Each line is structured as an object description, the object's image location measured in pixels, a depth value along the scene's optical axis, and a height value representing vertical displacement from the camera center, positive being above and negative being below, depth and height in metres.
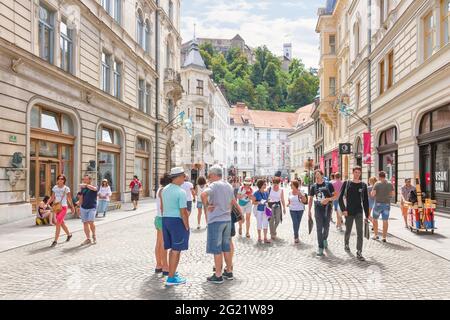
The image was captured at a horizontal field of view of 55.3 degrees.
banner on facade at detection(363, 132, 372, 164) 24.67 +1.81
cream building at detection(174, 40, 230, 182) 52.22 +8.22
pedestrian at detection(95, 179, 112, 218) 17.12 -0.87
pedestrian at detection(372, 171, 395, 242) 10.68 -0.67
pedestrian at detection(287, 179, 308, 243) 10.34 -0.74
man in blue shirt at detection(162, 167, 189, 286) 6.21 -0.66
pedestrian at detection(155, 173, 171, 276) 7.10 -1.13
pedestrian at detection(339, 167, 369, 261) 8.68 -0.56
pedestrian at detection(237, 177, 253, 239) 12.06 -0.66
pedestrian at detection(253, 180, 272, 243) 10.62 -0.79
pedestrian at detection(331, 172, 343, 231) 13.06 -0.35
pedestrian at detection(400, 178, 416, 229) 13.70 -0.58
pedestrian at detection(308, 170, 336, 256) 9.05 -0.68
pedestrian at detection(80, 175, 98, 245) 10.20 -0.66
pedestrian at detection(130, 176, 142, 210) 21.19 -0.88
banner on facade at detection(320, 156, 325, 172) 46.37 +1.36
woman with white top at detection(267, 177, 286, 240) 10.95 -0.81
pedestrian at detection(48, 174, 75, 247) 10.38 -0.60
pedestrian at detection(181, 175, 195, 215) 12.12 -0.37
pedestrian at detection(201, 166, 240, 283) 6.52 -0.64
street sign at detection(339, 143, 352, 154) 28.17 +1.74
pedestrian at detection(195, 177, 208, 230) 13.41 -0.40
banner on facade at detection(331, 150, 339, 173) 36.75 +1.17
